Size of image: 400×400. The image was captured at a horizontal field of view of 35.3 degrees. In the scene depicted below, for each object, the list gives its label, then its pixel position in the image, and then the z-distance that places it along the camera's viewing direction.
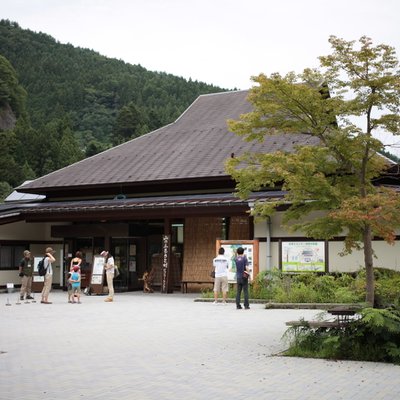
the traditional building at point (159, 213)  23.09
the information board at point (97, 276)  24.27
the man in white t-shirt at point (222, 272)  19.14
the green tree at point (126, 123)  88.43
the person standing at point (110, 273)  21.11
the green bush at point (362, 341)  9.23
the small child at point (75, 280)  20.52
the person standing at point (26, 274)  21.45
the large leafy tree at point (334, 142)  10.61
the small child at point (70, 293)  20.81
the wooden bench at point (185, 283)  24.67
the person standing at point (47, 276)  20.23
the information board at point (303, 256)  21.14
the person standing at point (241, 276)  17.58
